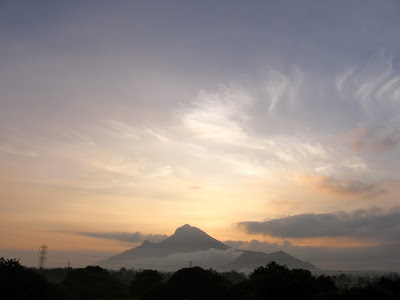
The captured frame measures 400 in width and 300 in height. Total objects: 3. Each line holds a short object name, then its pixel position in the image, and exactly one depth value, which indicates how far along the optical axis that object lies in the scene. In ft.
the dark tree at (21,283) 179.52
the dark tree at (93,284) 301.22
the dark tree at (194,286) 243.19
